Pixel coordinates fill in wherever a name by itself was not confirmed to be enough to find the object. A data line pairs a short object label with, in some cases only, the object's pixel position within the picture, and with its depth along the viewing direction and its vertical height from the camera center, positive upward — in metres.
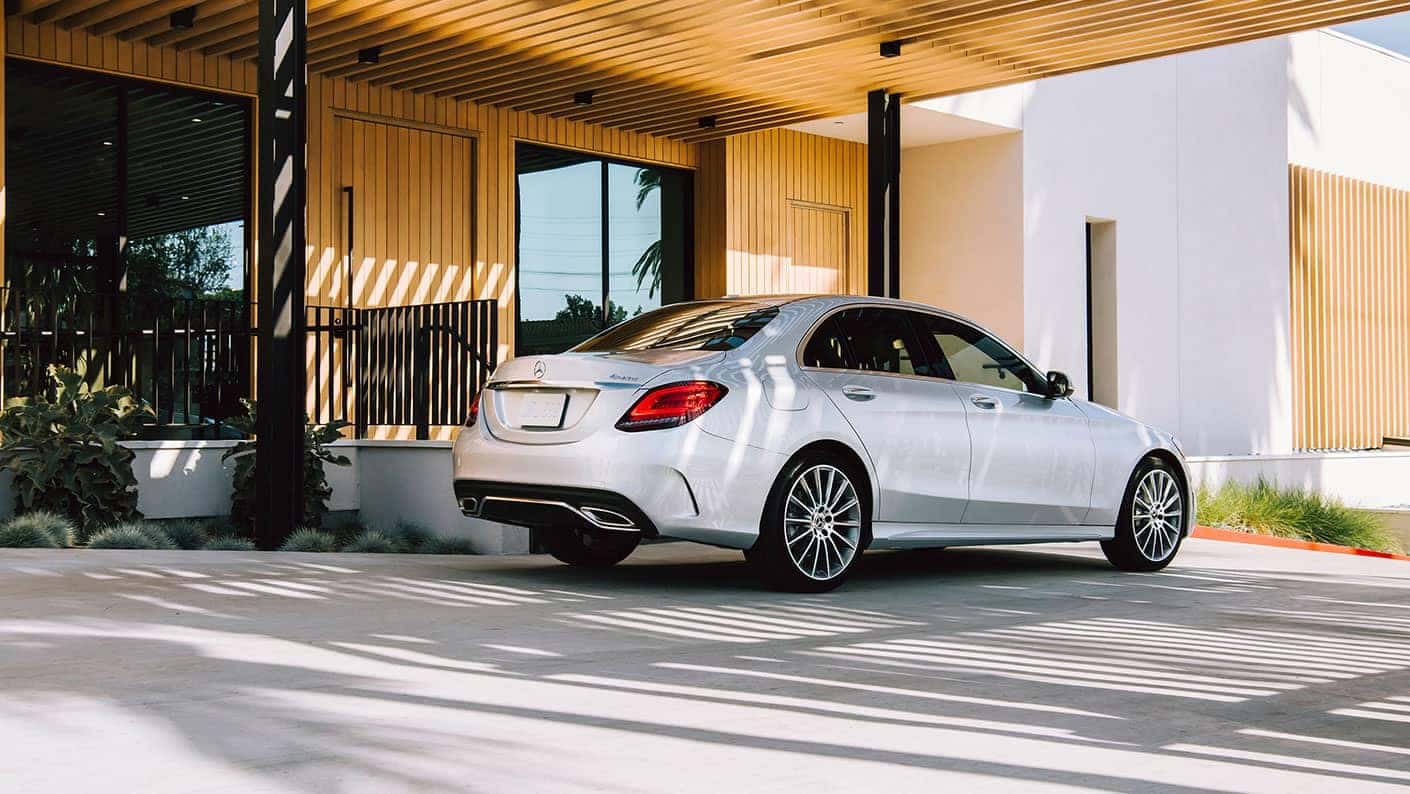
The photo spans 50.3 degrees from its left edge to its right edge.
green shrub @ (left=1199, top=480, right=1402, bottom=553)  15.27 -0.65
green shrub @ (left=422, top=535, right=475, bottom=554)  9.80 -0.60
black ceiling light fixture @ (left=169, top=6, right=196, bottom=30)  10.93 +3.17
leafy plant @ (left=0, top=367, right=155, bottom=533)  9.19 +0.00
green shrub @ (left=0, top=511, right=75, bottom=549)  8.60 -0.45
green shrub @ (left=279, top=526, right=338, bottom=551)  9.11 -0.53
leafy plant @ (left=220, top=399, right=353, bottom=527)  10.04 -0.12
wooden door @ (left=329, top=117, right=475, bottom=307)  13.32 +2.20
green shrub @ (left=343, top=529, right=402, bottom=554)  9.52 -0.58
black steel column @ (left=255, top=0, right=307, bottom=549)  8.96 +1.15
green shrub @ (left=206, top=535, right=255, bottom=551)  9.33 -0.57
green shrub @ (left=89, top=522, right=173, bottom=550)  8.74 -0.50
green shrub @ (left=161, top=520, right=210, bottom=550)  9.57 -0.52
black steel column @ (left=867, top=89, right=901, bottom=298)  13.00 +2.24
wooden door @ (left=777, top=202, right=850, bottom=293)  17.12 +2.37
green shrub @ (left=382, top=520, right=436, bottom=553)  9.85 -0.55
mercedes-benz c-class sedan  6.71 +0.05
